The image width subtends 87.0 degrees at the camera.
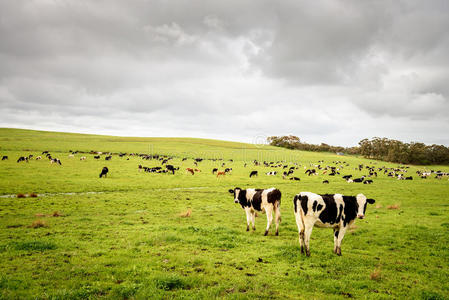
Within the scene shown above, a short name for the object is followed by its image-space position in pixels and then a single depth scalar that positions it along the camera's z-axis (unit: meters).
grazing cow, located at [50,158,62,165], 45.59
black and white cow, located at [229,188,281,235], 12.77
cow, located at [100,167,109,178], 35.90
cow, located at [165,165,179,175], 45.62
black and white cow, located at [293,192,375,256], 9.66
